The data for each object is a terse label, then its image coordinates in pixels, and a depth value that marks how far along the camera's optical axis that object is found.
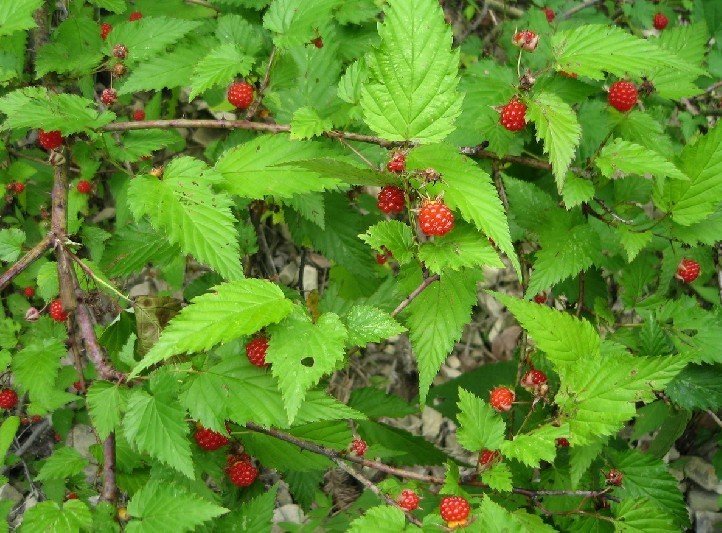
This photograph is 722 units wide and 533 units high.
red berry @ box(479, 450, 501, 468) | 0.38
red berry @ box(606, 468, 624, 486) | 0.40
